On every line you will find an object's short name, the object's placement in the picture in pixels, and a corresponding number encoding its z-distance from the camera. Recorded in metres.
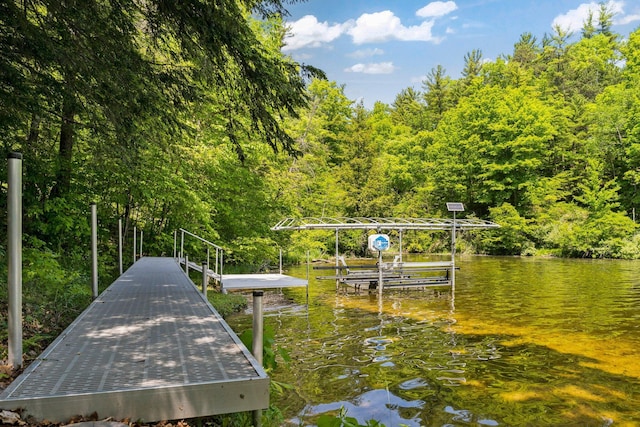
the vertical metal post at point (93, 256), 7.06
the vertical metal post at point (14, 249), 3.39
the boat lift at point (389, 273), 16.33
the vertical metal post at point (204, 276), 7.81
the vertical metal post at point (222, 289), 13.45
